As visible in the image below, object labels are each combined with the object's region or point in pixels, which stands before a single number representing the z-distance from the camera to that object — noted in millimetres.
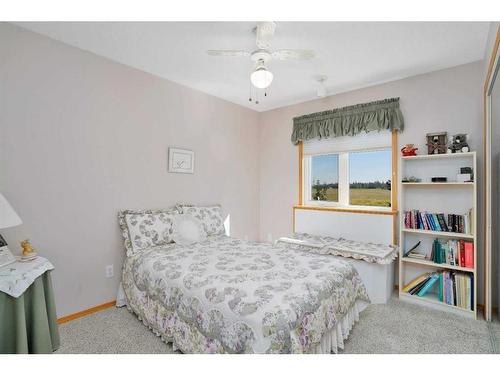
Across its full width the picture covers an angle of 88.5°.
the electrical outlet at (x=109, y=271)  2594
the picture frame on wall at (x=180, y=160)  3127
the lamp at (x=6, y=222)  1623
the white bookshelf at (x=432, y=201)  2465
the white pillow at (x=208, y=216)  3162
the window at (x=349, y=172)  3270
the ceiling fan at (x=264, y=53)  1952
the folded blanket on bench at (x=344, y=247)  2691
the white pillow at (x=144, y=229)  2547
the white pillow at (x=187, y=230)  2777
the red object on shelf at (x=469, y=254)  2412
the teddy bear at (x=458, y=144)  2560
